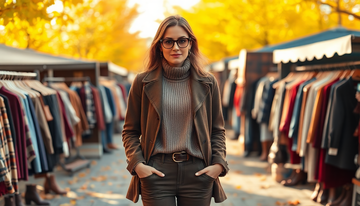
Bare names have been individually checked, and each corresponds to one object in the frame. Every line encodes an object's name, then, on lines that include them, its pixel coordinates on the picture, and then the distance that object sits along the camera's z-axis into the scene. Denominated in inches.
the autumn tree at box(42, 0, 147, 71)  825.5
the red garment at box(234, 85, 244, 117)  404.3
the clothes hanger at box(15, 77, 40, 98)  210.6
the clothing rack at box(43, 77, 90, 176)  318.3
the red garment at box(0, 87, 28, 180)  175.3
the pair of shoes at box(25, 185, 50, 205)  232.1
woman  104.7
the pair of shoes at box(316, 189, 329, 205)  228.4
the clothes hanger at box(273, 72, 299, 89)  283.3
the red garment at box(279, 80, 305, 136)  249.4
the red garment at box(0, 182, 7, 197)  156.1
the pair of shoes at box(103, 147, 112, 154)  427.9
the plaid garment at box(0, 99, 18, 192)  163.6
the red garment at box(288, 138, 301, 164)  254.5
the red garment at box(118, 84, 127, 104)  516.4
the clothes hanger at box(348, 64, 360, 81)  205.5
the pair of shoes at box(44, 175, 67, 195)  257.4
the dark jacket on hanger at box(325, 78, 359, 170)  198.8
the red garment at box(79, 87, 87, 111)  370.3
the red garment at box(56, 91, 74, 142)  268.4
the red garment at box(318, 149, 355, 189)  212.8
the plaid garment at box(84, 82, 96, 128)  370.3
